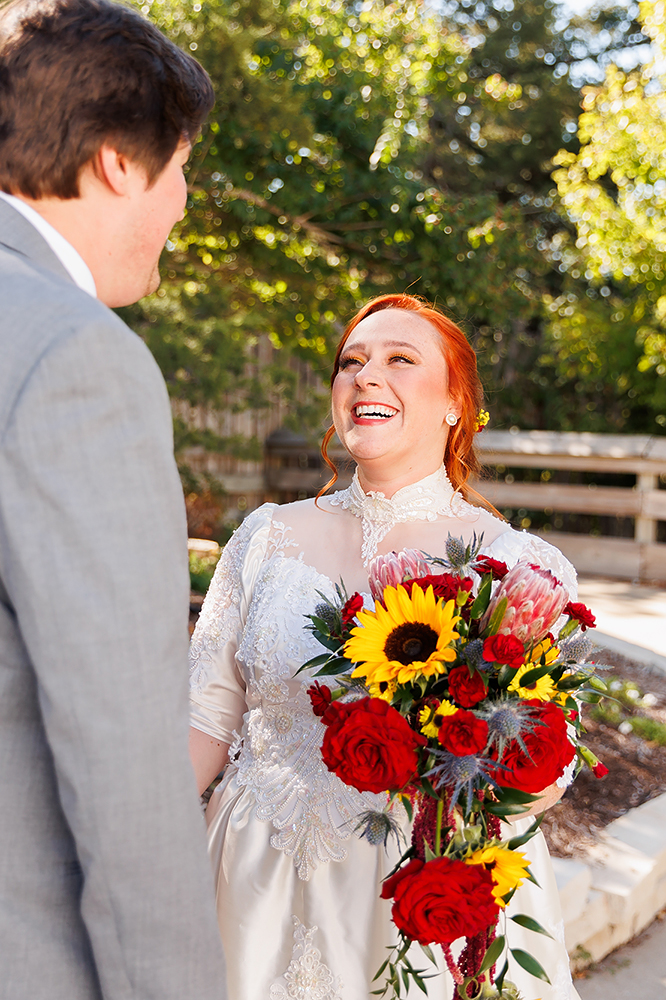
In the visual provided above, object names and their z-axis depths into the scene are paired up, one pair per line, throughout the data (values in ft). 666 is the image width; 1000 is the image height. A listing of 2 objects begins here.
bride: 5.67
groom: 2.87
